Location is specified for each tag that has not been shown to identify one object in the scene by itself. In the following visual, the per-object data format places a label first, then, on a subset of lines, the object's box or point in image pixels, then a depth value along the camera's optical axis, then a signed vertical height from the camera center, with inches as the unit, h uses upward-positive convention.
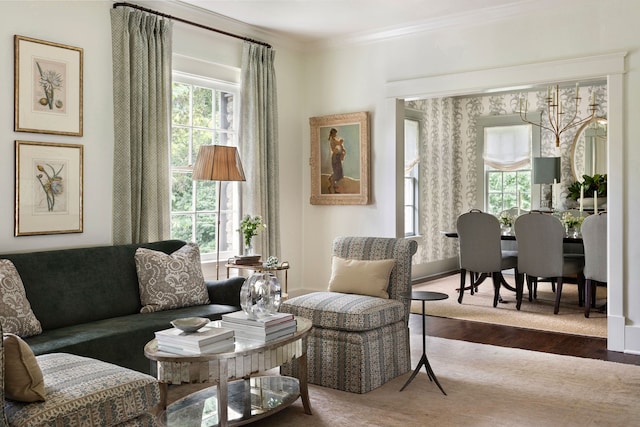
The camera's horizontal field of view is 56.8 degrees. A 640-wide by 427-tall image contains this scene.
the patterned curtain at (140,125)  179.0 +27.6
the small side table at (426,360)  139.5 -36.2
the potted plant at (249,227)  203.5 -5.0
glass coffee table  106.3 -34.2
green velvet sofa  132.2 -23.6
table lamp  319.9 +22.1
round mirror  319.3 +33.3
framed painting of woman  238.4 +22.0
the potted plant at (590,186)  307.6 +12.7
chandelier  320.5 +51.6
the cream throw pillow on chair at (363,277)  157.3 -17.6
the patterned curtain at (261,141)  226.7 +28.0
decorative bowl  112.0 -21.2
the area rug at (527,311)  210.1 -40.1
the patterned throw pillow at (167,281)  160.7 -18.9
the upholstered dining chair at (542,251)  231.3 -15.9
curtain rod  181.1 +65.5
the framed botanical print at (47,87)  156.7 +34.9
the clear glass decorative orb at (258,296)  123.4 -17.4
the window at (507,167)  343.7 +26.1
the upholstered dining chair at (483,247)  248.4 -15.5
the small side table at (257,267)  194.9 -18.0
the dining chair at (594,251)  217.5 -15.0
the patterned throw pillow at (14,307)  128.4 -20.5
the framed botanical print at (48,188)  157.6 +7.2
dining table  239.6 -11.7
